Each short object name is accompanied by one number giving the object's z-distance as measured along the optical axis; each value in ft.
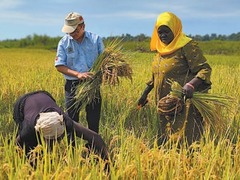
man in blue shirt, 11.48
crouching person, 7.20
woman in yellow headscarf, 9.68
